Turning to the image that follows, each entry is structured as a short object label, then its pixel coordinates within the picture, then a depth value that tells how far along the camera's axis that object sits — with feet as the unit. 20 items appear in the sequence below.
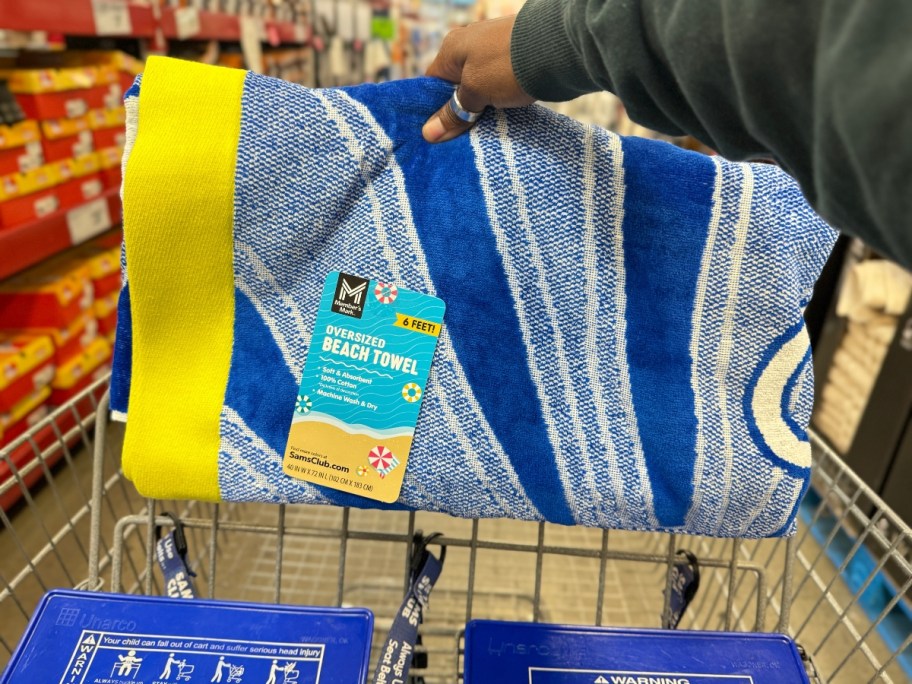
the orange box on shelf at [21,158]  4.09
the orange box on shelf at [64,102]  4.32
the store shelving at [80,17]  3.77
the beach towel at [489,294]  1.66
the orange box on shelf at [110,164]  5.18
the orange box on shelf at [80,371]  4.96
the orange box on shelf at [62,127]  4.43
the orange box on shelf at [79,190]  4.76
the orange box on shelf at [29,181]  4.17
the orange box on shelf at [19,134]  4.01
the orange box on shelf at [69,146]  4.52
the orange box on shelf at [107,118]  4.93
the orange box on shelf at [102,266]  5.26
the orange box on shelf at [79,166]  4.70
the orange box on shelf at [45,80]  4.22
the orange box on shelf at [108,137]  5.04
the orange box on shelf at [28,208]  4.23
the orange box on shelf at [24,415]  4.50
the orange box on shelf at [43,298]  4.71
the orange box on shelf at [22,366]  4.34
